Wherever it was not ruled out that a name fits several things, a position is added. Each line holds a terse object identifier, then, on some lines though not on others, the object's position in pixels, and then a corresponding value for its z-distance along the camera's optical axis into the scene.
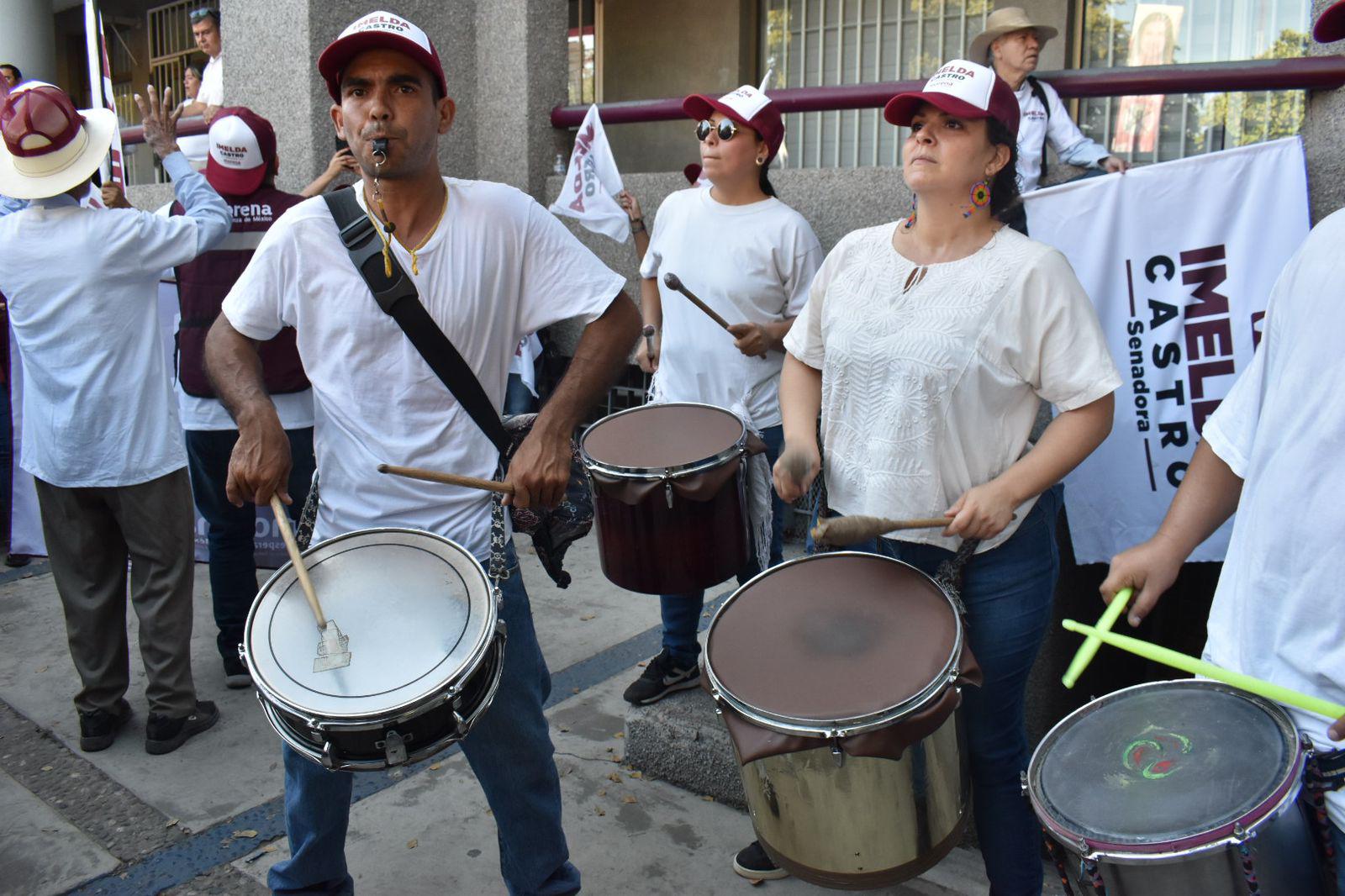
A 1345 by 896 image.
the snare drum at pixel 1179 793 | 1.62
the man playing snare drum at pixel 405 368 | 2.56
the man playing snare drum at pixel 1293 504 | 1.76
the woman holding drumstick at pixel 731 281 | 4.01
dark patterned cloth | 2.70
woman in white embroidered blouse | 2.53
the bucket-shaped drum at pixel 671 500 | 3.12
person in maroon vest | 4.48
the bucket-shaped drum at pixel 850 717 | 2.10
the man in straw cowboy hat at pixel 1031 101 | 4.38
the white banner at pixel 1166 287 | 3.10
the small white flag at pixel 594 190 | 5.64
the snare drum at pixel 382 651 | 2.15
